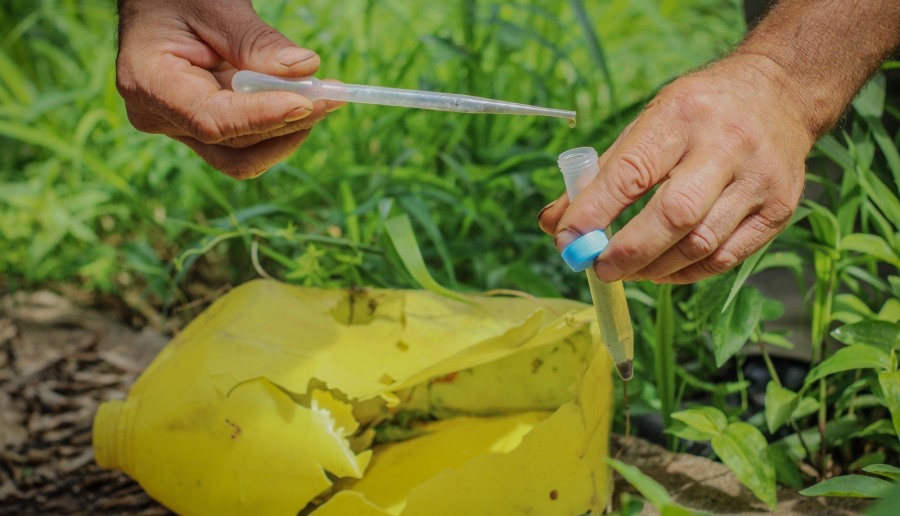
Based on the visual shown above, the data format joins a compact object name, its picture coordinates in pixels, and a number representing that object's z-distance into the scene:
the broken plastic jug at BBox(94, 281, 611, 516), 0.63
